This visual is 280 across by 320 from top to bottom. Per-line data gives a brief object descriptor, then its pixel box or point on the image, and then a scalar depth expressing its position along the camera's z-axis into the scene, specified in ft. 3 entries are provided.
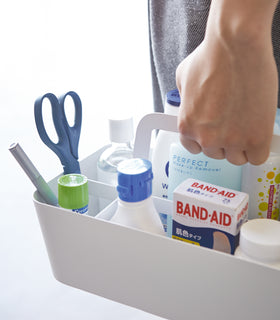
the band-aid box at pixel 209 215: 1.23
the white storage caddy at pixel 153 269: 1.15
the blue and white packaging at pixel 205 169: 1.45
